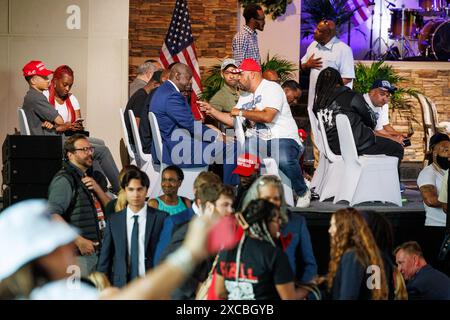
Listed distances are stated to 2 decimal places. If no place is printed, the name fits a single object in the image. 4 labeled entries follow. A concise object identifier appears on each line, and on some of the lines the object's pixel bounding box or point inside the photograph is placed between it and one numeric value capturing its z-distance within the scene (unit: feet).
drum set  67.30
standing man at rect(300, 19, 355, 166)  51.11
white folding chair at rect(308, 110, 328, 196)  45.98
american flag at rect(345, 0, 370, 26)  68.59
